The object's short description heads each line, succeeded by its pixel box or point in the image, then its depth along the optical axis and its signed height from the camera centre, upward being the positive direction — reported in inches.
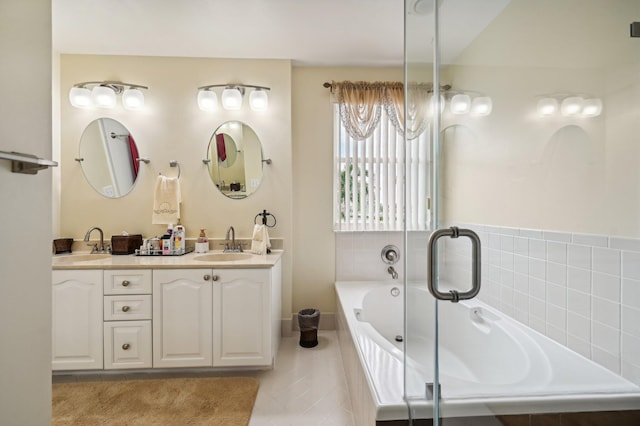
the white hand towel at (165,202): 105.0 +3.5
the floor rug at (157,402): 68.3 -47.2
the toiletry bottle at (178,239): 100.1 -9.1
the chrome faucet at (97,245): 103.1 -11.6
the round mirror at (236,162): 109.3 +18.4
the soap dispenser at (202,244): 104.2 -11.1
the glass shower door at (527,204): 43.7 +1.6
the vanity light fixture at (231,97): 105.0 +40.6
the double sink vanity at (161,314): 82.2 -28.6
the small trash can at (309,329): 102.1 -40.0
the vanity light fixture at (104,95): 102.9 +40.4
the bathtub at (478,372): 41.5 -25.2
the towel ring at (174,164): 107.7 +17.4
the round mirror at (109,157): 107.2 +19.7
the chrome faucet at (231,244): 106.2 -11.4
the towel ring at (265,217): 107.2 -1.7
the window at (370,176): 113.9 +14.1
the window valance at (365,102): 111.9 +41.5
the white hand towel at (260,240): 101.4 -9.4
